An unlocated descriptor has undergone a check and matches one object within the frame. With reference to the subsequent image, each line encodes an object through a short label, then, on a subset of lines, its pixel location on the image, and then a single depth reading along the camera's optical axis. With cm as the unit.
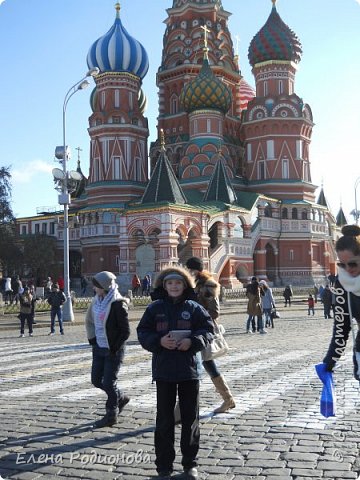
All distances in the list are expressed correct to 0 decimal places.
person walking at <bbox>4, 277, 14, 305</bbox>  3238
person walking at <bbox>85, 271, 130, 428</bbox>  646
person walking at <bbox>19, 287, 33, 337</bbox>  1714
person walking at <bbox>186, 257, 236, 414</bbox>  685
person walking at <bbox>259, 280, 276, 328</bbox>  1892
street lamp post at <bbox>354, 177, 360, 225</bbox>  3169
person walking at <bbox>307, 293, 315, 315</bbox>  2580
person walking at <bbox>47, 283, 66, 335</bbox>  1794
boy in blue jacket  472
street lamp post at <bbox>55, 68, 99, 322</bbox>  2183
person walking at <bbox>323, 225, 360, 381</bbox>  435
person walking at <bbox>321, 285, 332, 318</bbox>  2296
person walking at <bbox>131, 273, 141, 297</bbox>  3459
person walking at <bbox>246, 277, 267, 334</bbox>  1706
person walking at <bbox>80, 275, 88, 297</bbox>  4206
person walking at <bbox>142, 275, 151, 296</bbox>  3341
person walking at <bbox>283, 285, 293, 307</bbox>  3164
